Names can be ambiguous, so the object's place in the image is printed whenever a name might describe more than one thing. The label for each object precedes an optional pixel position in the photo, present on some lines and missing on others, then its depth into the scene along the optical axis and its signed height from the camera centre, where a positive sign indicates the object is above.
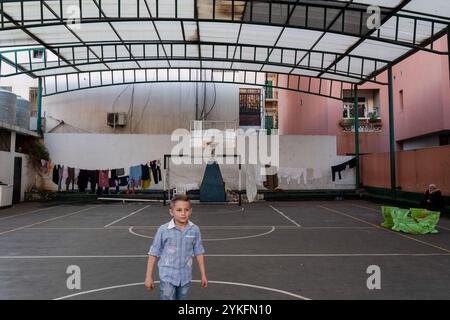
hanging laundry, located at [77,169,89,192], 20.14 -0.18
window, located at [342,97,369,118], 23.75 +4.50
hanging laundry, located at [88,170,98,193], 20.19 -0.13
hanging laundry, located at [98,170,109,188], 20.16 -0.24
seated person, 11.16 -0.79
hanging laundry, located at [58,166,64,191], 20.19 +0.05
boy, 3.25 -0.73
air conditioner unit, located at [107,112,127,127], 23.41 +3.81
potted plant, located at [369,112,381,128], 23.11 +3.64
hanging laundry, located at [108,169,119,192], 20.36 -0.36
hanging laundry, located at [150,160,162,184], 20.67 +0.41
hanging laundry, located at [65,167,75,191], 20.27 -0.07
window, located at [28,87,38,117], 23.91 +5.43
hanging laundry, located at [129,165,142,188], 20.56 +0.17
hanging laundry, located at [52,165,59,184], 20.16 -0.01
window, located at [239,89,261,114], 28.09 +6.16
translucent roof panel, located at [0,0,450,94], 12.66 +6.12
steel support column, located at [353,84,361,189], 20.99 +2.37
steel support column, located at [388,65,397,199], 17.01 +1.71
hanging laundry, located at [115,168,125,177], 20.52 +0.23
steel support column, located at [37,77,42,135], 20.16 +3.73
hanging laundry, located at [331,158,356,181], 21.53 +0.55
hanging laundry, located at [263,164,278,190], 21.08 -0.36
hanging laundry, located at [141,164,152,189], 20.59 -0.07
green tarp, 9.55 -1.22
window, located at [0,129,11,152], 16.64 +1.70
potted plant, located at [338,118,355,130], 22.89 +3.48
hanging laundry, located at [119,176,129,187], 20.45 -0.30
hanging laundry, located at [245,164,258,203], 19.83 -0.46
